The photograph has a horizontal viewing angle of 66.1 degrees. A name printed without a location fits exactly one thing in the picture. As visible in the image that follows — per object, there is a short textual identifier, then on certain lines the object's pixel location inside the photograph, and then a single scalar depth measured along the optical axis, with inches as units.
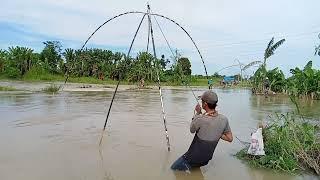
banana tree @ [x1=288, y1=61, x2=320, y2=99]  604.0
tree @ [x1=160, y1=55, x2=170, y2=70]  1205.4
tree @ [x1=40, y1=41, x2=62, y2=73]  1143.3
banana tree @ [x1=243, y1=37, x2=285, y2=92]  706.4
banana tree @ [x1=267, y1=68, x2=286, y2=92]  718.7
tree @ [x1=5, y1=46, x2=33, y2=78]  1039.1
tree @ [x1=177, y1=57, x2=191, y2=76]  1177.5
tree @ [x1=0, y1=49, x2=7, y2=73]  1019.6
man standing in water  126.6
